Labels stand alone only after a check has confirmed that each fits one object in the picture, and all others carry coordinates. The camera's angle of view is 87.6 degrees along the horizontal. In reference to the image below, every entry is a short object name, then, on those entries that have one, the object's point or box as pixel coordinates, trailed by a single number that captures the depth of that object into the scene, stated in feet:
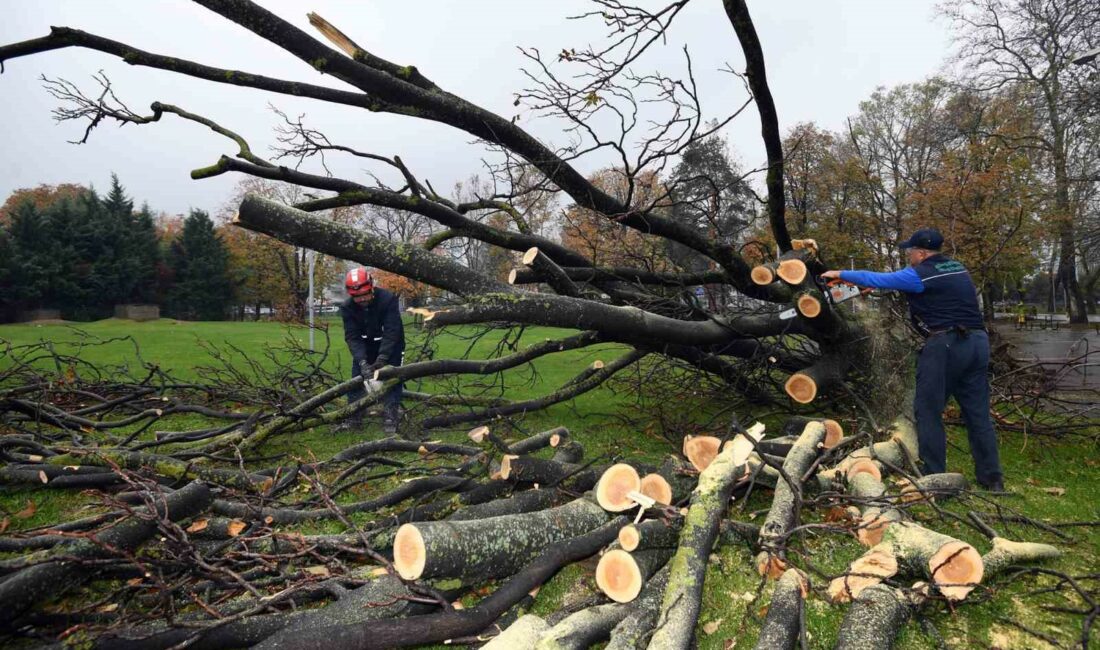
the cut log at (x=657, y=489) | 8.85
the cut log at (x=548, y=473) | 10.11
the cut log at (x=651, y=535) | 7.91
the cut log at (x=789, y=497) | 8.09
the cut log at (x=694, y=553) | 6.53
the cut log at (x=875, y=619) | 6.30
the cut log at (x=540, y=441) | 12.42
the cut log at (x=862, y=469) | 10.18
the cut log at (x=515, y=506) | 9.52
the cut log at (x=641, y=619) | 6.45
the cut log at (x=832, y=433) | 11.30
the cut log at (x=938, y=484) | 9.98
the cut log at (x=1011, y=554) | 8.05
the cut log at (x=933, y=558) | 6.98
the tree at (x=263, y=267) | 101.37
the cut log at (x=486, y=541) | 7.07
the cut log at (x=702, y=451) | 10.48
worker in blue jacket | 11.44
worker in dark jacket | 17.29
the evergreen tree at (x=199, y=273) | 109.81
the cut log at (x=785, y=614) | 6.42
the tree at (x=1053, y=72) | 36.72
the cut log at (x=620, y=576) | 7.16
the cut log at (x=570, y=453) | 11.88
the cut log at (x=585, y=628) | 6.41
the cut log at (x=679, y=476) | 10.11
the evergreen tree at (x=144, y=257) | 102.47
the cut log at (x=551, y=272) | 11.50
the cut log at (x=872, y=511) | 8.46
